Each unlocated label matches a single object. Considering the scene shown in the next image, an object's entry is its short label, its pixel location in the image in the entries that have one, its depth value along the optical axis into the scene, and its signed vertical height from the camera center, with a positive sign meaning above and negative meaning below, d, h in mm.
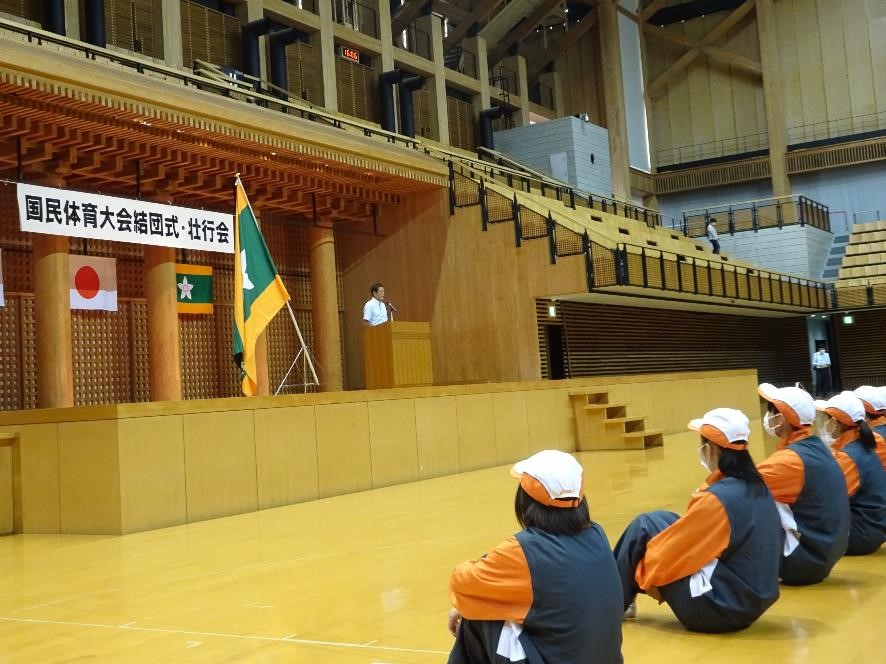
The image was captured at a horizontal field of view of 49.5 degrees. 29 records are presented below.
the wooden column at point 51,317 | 10555 +1189
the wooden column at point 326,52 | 18250 +6721
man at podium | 12086 +1143
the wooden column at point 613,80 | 25516 +8117
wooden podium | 11734 +578
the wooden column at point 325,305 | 14328 +1510
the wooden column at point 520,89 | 25000 +7935
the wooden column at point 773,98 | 25875 +7478
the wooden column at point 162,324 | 11852 +1156
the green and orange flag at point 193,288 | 13148 +1753
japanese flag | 11781 +1742
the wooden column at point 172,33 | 14812 +5943
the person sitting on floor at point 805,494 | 3896 -491
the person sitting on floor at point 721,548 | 3275 -579
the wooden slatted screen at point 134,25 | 14062 +5896
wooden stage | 7191 -354
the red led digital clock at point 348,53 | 19234 +7041
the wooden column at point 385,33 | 19984 +7670
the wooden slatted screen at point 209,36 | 15477 +6227
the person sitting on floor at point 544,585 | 2463 -495
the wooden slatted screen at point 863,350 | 23562 +476
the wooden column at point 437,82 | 21406 +7092
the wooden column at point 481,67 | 23391 +8015
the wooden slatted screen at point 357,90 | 18984 +6316
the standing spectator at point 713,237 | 22688 +3349
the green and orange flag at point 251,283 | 8898 +1208
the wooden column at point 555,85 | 27000 +8561
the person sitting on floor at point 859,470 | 4512 -473
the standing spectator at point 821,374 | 22156 -48
